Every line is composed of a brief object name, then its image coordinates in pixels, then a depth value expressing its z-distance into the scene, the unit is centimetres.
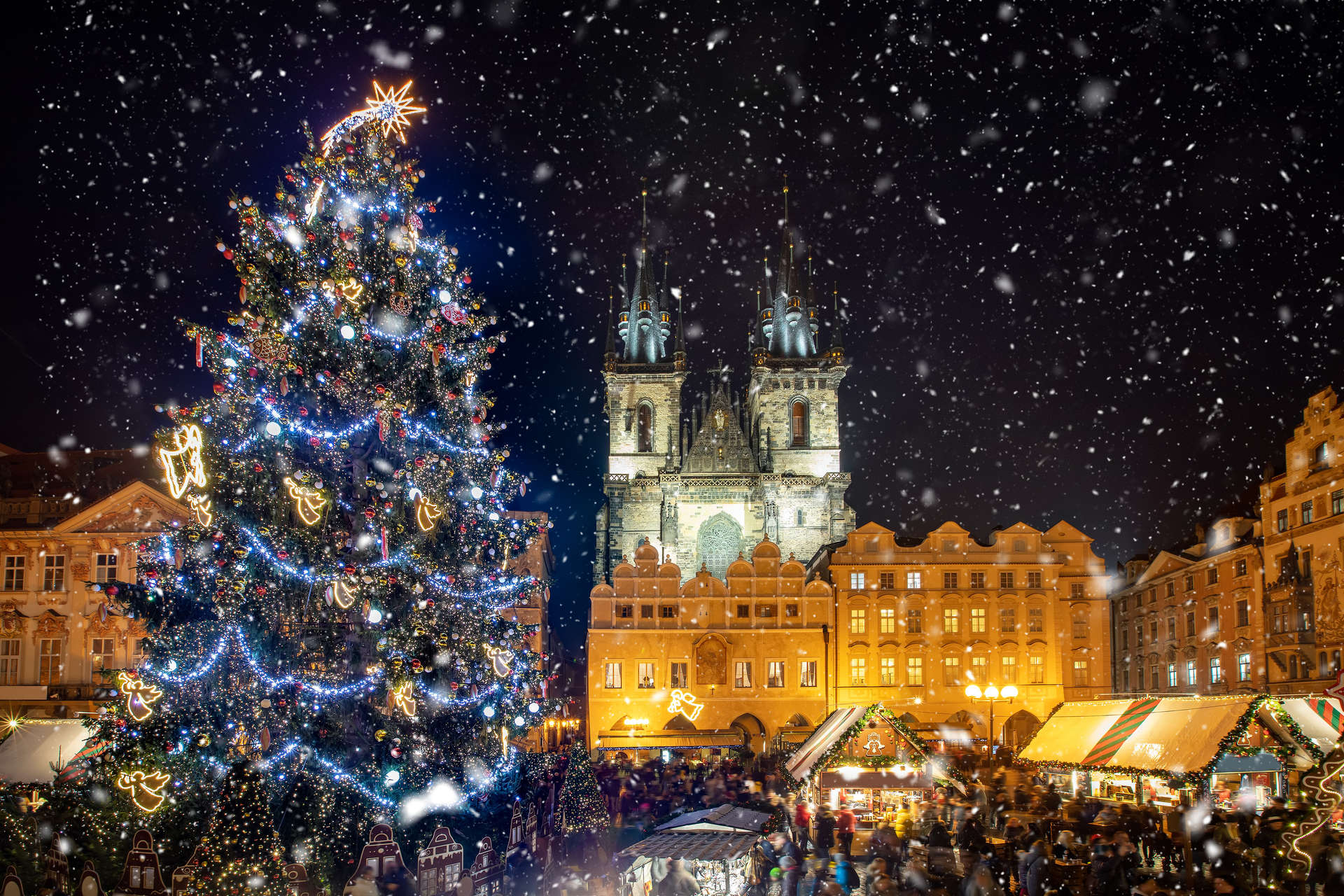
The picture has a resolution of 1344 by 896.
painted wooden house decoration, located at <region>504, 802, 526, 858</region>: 1365
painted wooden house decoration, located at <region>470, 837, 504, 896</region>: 1230
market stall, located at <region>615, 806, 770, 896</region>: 1195
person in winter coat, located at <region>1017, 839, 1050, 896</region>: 1365
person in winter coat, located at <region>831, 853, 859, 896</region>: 1398
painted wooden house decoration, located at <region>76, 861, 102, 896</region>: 1120
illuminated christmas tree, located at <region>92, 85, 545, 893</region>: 1455
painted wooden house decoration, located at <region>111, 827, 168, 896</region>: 1048
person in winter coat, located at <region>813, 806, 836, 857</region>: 1739
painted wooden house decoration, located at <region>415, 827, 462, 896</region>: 1182
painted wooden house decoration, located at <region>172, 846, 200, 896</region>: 1035
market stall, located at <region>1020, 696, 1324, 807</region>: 1833
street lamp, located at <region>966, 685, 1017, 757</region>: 3120
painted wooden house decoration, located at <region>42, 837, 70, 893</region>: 1166
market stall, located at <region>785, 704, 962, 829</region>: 2041
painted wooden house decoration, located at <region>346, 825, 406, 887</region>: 1145
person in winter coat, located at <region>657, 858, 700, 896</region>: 1127
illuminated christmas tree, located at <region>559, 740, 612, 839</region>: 1659
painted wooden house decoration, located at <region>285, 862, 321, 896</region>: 1175
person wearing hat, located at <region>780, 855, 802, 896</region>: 1352
